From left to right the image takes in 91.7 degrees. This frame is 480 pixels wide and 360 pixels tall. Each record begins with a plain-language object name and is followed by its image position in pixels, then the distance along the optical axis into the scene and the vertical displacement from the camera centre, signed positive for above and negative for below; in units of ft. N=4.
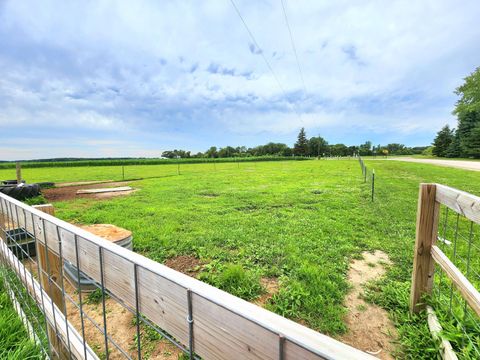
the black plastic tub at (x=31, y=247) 12.50 -4.82
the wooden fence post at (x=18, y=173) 28.92 -2.01
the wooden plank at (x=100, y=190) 34.91 -5.20
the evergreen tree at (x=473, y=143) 126.07 +6.58
